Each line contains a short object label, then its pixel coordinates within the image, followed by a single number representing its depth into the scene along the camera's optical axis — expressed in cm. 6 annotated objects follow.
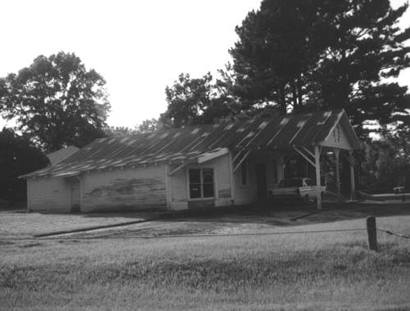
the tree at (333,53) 4112
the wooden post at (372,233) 1216
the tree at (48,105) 6912
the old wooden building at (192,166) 2831
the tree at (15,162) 4378
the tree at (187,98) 6775
